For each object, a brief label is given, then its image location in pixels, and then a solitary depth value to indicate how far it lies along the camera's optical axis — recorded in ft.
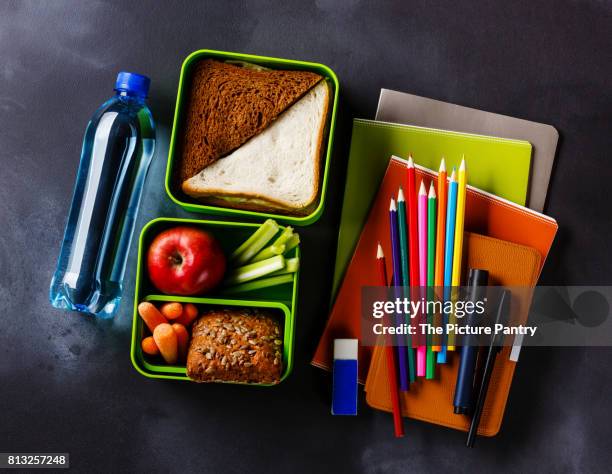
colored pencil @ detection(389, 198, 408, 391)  3.35
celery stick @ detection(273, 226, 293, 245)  3.18
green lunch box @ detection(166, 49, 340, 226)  3.26
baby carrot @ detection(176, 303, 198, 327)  3.24
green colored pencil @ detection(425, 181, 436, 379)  3.34
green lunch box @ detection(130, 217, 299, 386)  3.18
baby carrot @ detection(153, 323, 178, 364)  3.11
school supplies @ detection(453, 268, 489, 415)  3.28
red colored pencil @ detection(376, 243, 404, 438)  3.33
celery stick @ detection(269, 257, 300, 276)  3.23
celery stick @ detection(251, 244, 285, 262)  3.17
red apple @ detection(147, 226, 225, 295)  3.09
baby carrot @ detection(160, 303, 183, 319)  3.19
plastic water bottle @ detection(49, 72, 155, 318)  3.38
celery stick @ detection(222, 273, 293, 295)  3.29
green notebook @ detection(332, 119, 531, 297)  3.55
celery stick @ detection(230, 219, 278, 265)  3.18
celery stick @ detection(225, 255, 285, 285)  3.18
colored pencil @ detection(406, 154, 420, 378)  3.36
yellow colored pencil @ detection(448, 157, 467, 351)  3.31
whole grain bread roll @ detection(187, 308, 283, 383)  3.05
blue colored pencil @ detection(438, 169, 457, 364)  3.33
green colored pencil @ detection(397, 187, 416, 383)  3.36
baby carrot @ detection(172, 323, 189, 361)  3.18
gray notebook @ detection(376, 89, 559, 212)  3.63
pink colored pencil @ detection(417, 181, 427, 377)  3.33
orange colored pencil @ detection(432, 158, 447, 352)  3.34
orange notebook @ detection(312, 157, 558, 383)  3.48
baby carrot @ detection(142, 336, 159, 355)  3.18
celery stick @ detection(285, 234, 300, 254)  3.24
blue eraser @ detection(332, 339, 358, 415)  3.39
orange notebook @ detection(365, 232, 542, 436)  3.39
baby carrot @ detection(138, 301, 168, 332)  3.12
